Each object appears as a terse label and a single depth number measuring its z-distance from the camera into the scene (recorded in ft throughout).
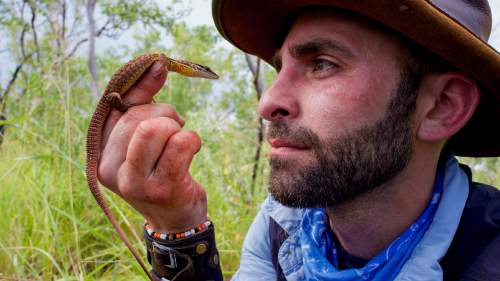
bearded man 1.12
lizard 1.19
